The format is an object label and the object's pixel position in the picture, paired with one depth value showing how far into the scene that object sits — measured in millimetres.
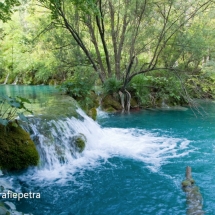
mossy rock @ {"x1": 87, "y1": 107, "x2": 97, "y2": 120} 10234
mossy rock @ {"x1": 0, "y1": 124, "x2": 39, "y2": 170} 4742
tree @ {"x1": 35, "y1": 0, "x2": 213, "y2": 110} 10523
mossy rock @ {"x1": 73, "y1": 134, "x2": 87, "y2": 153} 6172
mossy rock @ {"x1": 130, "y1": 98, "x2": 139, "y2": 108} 13508
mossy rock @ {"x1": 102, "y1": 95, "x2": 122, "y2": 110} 13047
